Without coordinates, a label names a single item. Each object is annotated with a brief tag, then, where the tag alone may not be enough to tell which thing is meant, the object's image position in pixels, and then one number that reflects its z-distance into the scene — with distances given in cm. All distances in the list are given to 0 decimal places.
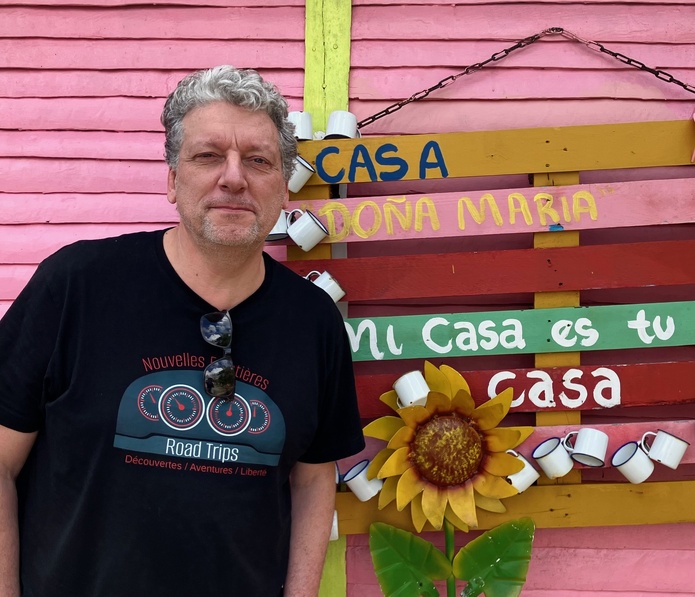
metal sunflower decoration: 192
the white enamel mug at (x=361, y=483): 197
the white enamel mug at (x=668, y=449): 195
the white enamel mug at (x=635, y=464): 193
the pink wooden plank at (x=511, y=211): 201
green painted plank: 201
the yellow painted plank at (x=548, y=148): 201
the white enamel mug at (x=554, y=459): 194
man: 137
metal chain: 211
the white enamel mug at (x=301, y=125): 203
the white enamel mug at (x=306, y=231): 196
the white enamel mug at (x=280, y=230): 199
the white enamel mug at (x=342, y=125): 203
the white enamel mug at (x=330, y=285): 197
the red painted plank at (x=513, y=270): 201
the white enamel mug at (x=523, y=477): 196
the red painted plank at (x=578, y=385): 201
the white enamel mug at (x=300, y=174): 198
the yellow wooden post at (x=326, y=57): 216
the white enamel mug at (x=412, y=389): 193
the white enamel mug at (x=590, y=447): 192
